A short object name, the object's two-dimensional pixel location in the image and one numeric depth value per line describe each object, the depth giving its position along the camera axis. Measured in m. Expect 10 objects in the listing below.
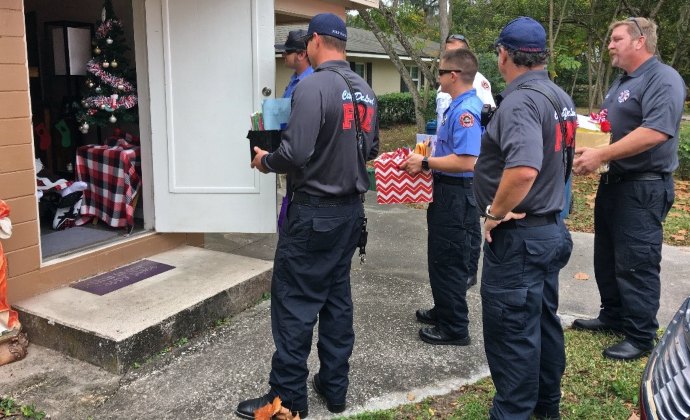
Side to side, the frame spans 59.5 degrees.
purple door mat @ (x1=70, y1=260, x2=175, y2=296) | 4.35
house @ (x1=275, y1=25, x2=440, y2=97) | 22.05
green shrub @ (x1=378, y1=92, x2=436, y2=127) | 21.39
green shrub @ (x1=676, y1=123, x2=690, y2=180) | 10.92
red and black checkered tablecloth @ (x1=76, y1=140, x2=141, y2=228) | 5.27
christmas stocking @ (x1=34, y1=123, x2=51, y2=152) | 6.34
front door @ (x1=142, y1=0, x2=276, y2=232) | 4.77
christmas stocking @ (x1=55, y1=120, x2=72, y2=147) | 6.21
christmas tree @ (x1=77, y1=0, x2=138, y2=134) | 5.24
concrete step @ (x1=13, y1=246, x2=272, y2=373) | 3.63
